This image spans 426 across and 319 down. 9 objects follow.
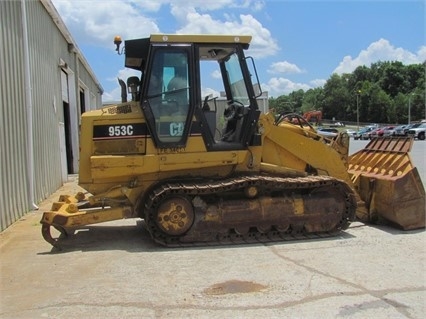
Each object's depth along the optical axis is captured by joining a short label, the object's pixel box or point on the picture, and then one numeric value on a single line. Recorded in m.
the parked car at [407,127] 47.08
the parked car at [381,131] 54.69
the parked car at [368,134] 59.09
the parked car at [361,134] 62.31
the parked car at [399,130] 49.08
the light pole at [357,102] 107.88
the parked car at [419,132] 44.34
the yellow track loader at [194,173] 6.95
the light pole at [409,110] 91.04
